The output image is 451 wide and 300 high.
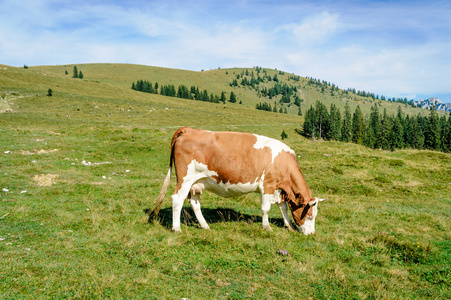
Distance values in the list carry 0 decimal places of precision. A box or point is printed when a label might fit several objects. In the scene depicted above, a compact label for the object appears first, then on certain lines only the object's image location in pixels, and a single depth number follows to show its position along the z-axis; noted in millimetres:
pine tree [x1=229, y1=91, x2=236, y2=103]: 182500
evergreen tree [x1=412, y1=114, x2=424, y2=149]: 100375
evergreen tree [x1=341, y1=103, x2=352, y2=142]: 106938
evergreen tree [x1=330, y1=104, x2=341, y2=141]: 107062
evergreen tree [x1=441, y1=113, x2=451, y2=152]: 86625
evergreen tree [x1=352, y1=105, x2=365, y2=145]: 100688
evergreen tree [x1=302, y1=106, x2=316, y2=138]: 105562
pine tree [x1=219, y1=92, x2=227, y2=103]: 171250
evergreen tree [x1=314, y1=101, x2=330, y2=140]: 110544
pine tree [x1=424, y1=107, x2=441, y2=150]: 86500
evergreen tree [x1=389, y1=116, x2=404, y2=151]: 93875
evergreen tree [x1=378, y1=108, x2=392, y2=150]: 92500
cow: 8156
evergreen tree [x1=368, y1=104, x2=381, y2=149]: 96125
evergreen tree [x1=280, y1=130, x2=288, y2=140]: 81638
